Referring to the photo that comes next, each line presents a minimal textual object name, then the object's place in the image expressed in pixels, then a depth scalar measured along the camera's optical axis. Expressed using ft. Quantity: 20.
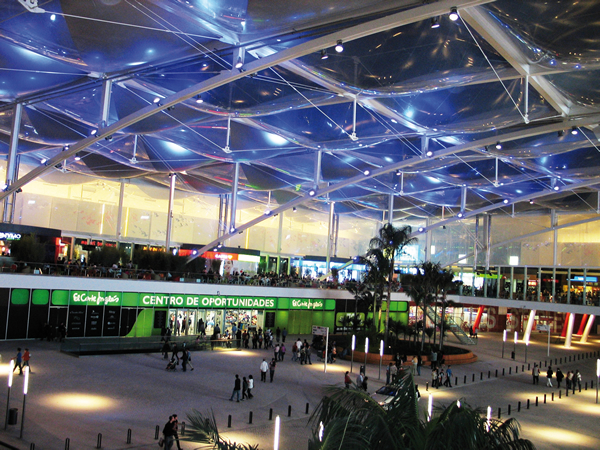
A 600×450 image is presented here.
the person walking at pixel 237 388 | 60.13
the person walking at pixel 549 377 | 84.95
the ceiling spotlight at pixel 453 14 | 41.30
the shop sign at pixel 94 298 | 100.37
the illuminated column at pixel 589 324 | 163.32
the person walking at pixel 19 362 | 65.46
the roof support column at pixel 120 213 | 147.33
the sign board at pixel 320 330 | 84.99
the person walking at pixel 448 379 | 80.07
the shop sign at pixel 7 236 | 101.19
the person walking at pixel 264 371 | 74.13
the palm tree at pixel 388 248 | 115.65
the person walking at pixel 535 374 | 88.84
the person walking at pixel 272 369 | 75.05
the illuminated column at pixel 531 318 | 144.05
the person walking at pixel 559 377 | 85.92
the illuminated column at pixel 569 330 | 150.87
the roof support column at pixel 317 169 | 108.68
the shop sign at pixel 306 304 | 136.77
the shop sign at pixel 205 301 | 110.01
